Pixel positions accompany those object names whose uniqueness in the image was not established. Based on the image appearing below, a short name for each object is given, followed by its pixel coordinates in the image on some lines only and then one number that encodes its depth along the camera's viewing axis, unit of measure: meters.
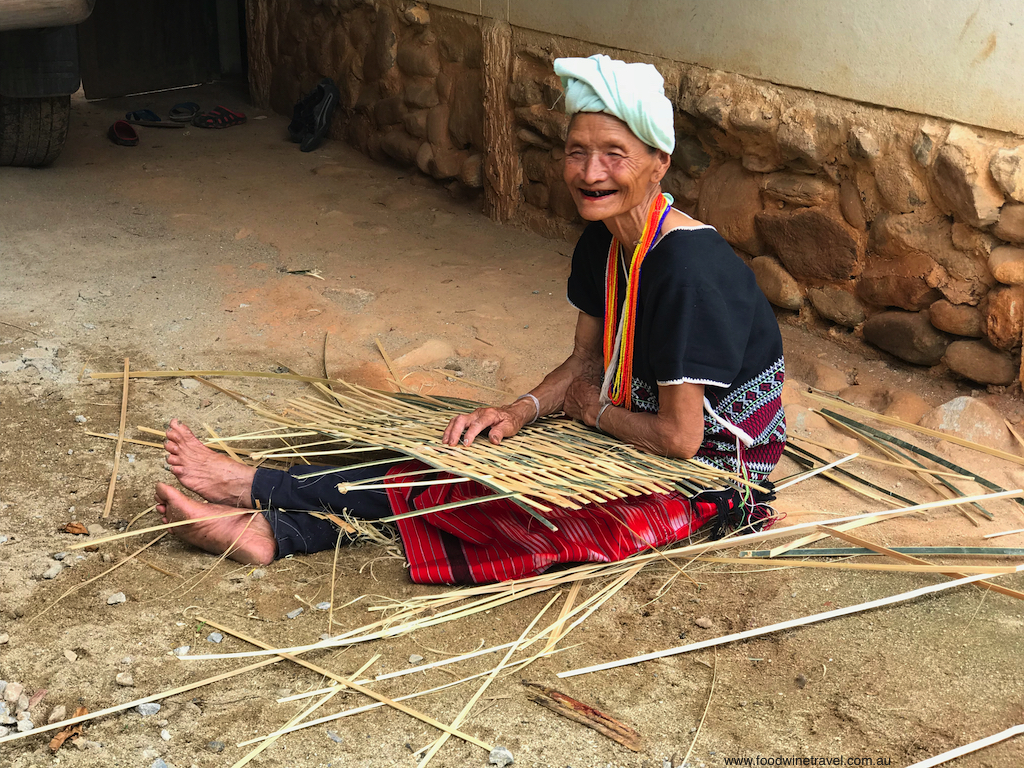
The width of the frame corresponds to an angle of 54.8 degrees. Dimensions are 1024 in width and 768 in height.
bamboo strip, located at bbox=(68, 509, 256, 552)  2.14
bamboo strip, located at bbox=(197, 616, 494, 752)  1.70
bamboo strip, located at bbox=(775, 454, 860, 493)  2.65
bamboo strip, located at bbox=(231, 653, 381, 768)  1.65
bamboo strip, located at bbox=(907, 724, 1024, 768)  1.64
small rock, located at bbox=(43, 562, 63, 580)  2.14
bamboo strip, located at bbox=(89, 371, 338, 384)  3.10
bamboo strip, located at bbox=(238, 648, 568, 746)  1.72
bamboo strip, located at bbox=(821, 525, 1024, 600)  2.08
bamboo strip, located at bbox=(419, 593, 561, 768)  1.67
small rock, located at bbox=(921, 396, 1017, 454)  2.93
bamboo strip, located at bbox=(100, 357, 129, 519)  2.43
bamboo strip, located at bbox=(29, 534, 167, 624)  2.04
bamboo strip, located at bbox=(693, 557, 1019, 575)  2.06
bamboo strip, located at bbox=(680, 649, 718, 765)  1.68
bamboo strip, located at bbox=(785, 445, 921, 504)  2.59
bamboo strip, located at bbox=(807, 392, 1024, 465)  2.80
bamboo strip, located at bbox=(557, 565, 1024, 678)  1.91
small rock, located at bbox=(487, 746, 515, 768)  1.66
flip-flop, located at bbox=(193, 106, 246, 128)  6.23
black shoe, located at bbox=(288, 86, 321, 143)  5.93
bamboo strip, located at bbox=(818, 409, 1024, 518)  2.67
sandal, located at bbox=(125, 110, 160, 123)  6.19
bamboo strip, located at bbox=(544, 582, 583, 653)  1.95
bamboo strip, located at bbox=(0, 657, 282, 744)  1.67
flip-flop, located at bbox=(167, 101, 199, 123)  6.35
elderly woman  2.01
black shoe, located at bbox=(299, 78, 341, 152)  5.84
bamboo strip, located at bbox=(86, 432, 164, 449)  2.71
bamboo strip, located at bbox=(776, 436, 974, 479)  2.69
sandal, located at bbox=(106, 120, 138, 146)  5.72
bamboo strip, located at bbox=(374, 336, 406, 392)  3.14
